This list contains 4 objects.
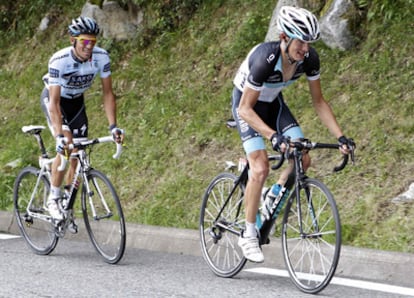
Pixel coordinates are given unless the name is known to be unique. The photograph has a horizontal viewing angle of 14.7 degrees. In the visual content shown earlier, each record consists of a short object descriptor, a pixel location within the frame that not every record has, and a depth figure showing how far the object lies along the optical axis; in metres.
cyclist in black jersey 11.12
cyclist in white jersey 13.66
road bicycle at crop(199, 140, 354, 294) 11.11
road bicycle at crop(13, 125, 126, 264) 13.52
